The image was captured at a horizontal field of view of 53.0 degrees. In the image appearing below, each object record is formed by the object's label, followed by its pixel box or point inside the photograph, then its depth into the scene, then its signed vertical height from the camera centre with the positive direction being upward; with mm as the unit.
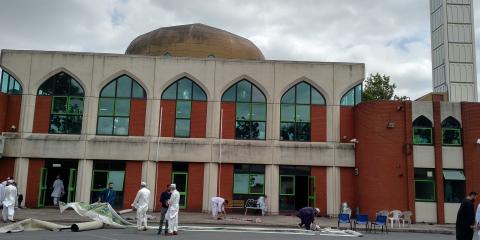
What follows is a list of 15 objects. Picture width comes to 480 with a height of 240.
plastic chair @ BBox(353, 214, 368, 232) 19297 -925
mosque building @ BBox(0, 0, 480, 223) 25609 +3326
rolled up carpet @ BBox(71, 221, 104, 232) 15286 -1255
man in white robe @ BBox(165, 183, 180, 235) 15352 -793
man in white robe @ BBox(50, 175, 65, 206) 25828 -191
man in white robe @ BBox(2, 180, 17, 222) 18047 -668
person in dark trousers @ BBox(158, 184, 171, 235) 15453 -467
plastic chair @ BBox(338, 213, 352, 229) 20094 -909
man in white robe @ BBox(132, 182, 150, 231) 16250 -578
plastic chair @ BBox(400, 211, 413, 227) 22070 -881
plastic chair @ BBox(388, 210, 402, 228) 21578 -908
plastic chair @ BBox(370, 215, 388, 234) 18891 -890
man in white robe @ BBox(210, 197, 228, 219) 22672 -648
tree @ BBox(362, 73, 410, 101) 43750 +9670
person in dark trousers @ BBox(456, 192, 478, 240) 10570 -500
